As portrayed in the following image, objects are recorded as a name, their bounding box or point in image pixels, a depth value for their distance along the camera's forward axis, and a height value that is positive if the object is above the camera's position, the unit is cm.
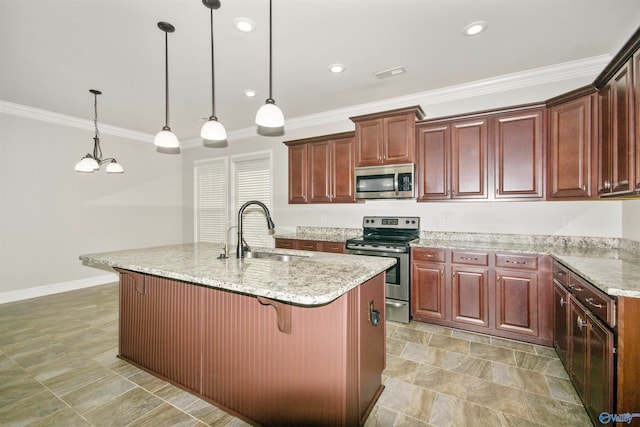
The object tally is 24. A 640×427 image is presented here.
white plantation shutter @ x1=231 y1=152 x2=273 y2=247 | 521 +46
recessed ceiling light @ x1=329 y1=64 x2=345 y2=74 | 302 +159
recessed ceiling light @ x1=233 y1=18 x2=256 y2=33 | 230 +158
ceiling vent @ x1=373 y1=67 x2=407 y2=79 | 310 +159
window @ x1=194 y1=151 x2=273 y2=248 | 525 +38
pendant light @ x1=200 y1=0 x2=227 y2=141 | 215 +64
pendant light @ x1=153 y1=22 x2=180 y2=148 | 229 +63
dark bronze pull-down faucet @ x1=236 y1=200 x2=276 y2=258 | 215 -17
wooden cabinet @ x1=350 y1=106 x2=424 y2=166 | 348 +99
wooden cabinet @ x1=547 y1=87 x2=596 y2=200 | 258 +61
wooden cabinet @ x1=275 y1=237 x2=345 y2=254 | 373 -45
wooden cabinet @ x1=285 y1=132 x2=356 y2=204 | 406 +67
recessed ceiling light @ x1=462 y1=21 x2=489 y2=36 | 232 +157
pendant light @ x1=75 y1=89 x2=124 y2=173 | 359 +67
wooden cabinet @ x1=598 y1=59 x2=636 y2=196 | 194 +60
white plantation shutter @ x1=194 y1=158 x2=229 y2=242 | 581 +28
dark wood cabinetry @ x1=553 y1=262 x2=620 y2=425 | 147 -80
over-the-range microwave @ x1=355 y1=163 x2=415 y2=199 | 352 +41
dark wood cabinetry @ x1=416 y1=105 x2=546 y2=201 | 295 +65
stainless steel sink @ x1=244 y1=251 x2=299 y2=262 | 240 -37
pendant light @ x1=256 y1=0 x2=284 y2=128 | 191 +67
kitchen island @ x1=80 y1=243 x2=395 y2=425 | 148 -74
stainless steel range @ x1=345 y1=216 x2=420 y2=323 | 322 -52
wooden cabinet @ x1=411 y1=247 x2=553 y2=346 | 265 -82
